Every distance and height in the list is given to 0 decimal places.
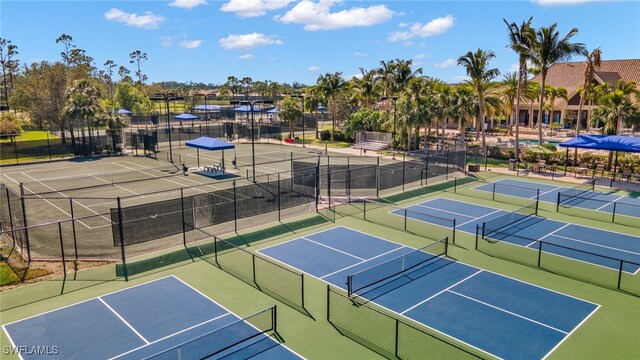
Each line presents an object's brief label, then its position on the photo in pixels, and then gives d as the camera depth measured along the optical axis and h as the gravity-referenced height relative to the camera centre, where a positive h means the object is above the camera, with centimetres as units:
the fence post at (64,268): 1784 -622
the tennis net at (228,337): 1195 -648
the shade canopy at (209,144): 3839 -267
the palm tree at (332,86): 6500 +388
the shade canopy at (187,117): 5701 -44
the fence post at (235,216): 2271 -533
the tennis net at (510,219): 2330 -587
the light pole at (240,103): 3573 +90
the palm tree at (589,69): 4603 +455
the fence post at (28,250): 1843 -568
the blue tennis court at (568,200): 2770 -576
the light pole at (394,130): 4898 -197
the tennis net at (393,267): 1683 -627
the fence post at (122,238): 1842 -526
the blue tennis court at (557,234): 1991 -620
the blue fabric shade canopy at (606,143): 3322 -242
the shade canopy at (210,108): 7824 +96
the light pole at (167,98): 4297 +151
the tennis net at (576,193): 2882 -560
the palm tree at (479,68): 4384 +428
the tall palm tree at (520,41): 4031 +646
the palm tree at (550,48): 3894 +552
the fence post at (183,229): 2072 -538
